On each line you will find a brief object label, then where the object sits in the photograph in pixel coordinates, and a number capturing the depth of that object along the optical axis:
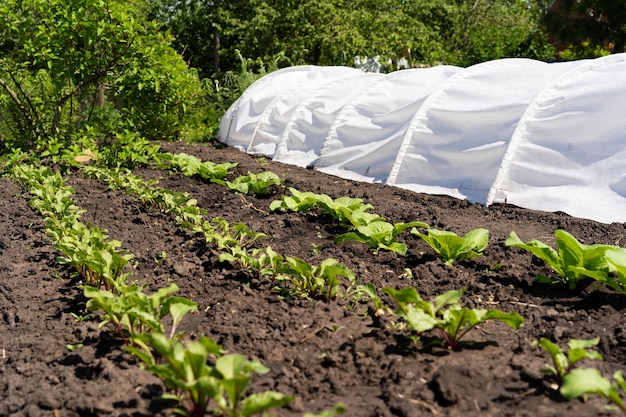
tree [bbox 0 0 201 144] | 7.21
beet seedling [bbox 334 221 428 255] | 3.76
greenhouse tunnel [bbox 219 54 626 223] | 5.29
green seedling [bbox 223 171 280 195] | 5.61
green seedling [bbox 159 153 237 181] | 6.29
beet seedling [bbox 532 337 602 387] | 2.05
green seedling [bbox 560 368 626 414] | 1.76
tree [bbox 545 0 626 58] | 15.89
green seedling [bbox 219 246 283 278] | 3.29
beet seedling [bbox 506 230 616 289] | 3.06
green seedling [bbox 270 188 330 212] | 4.77
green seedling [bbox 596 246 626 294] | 2.81
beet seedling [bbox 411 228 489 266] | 3.57
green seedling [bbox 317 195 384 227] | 4.16
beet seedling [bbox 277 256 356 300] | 2.90
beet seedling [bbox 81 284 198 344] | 2.46
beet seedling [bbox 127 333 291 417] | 1.83
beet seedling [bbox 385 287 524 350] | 2.36
